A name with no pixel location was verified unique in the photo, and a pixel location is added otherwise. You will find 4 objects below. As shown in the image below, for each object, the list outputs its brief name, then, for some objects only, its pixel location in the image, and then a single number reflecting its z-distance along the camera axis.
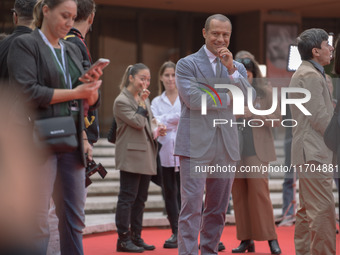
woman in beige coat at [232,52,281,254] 9.02
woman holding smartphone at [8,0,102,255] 5.14
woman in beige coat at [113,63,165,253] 9.35
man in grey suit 7.00
